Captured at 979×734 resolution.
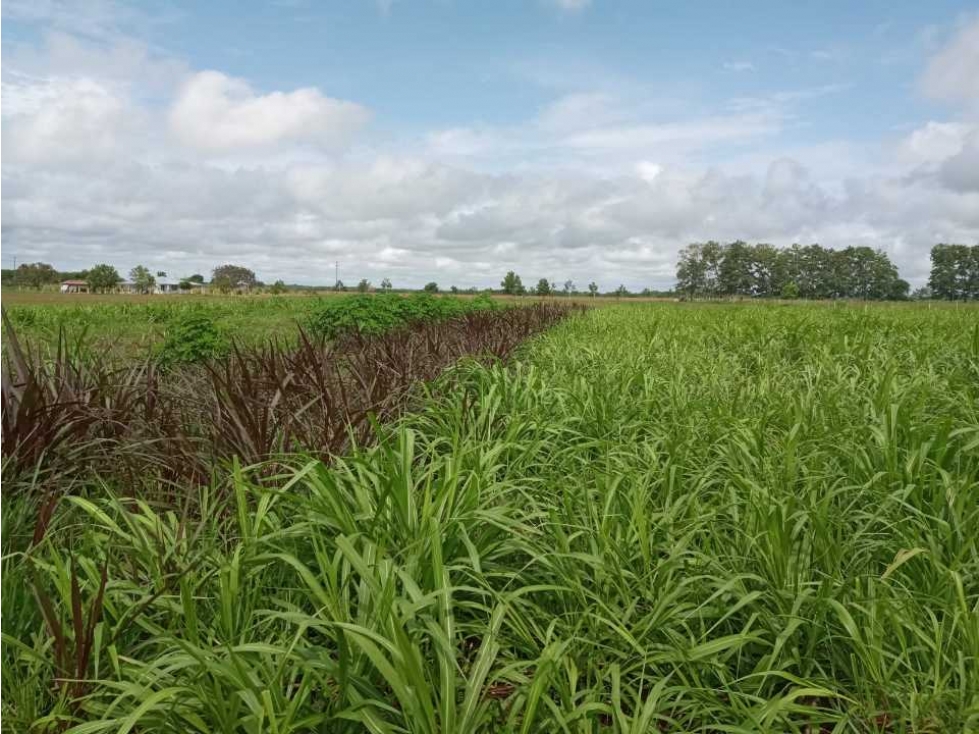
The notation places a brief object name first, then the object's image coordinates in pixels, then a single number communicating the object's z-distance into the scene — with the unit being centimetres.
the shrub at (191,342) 665
